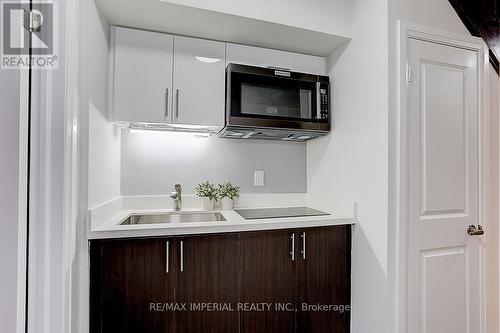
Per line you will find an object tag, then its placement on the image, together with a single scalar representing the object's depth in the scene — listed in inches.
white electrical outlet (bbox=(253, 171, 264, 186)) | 79.5
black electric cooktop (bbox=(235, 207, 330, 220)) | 63.0
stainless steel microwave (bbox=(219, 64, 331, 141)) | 63.7
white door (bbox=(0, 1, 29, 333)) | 37.1
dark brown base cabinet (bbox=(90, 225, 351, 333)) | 48.3
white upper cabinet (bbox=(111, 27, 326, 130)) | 58.9
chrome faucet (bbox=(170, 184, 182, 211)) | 69.2
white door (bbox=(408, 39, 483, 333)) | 55.1
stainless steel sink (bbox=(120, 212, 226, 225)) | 63.6
